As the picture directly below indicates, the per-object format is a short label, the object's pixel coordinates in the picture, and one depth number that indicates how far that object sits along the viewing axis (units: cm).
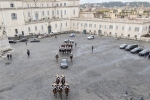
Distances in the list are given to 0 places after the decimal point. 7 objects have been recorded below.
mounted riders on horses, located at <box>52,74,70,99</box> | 1585
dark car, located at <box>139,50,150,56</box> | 2988
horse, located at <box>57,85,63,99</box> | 1587
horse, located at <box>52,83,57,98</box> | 1589
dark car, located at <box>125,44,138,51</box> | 3342
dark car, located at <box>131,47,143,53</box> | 3166
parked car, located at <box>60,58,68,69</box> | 2402
